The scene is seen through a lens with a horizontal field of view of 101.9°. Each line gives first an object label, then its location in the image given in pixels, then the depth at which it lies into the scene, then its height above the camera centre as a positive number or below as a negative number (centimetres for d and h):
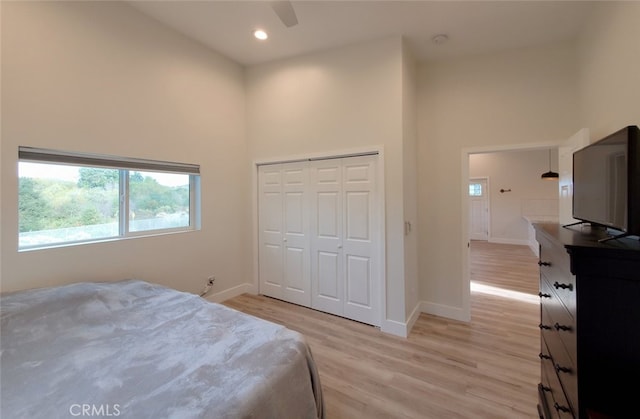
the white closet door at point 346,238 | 295 -38
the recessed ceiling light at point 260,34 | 289 +197
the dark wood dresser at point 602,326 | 85 -42
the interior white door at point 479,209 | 834 -11
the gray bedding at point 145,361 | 99 -73
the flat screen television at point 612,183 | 101 +10
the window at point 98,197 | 211 +11
